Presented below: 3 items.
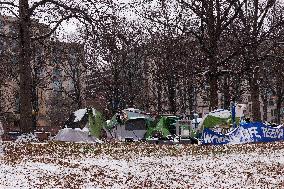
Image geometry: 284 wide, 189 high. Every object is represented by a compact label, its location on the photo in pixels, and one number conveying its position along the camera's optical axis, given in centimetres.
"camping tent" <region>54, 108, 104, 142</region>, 2403
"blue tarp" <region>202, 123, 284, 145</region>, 2178
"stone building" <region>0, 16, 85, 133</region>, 2411
